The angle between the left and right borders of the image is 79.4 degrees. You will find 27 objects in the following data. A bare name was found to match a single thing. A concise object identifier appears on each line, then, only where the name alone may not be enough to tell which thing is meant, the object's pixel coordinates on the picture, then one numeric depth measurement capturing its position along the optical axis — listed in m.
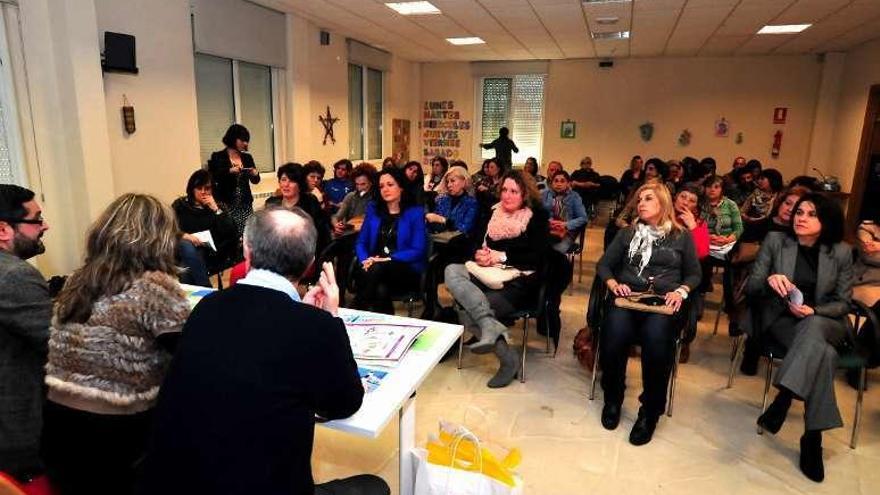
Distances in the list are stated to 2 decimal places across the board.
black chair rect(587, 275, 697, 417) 2.74
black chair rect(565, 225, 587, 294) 4.14
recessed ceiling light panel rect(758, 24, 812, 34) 6.27
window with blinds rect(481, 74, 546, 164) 9.83
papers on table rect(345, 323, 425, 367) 1.66
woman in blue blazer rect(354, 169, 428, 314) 3.39
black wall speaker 4.03
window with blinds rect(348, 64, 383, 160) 8.14
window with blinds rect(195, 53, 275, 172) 5.37
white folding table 1.34
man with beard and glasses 1.53
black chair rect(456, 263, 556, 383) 3.00
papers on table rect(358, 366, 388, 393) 1.50
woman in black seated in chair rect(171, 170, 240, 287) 3.61
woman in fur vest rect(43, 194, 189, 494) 1.37
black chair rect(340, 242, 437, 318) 3.30
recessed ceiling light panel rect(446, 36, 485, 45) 7.50
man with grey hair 1.09
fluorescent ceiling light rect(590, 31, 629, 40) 6.91
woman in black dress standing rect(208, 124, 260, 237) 4.62
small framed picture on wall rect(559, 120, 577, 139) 9.58
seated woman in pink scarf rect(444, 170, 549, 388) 3.04
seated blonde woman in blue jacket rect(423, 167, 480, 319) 3.81
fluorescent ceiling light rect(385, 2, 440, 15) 5.54
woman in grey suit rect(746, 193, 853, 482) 2.29
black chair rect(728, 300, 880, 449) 2.40
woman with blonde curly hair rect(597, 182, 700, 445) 2.52
